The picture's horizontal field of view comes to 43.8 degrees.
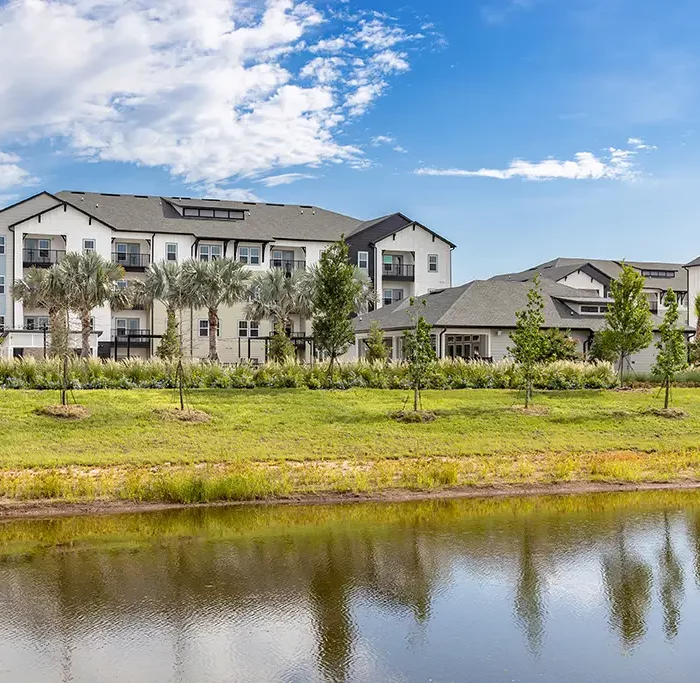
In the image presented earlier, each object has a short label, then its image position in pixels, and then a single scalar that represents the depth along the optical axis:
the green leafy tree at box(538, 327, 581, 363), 40.44
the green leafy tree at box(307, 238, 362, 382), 31.66
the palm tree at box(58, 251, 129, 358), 49.62
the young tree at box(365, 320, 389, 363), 41.41
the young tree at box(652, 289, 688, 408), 28.30
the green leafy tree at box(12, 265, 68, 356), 49.66
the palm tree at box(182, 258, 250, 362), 53.94
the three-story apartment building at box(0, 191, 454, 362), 61.59
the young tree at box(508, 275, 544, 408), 28.80
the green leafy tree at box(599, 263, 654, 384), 33.56
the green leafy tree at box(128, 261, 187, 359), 55.94
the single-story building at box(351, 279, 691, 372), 43.06
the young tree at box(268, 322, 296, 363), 43.52
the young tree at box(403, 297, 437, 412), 27.72
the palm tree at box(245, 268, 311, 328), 57.22
